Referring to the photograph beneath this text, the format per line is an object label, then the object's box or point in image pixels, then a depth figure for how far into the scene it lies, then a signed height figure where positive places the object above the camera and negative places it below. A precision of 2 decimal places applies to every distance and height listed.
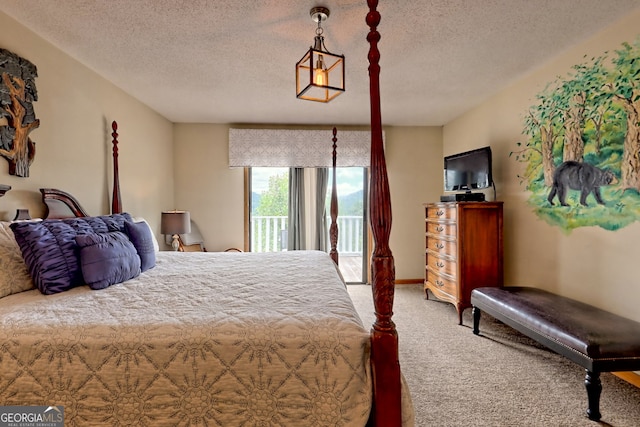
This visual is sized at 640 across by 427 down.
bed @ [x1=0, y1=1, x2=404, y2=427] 1.12 -0.54
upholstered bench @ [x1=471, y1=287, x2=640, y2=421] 1.73 -0.73
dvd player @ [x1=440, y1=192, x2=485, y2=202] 3.40 +0.18
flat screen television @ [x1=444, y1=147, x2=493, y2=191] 3.41 +0.52
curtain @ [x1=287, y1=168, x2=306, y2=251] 5.18 +0.07
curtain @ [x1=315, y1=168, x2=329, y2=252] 5.28 +0.12
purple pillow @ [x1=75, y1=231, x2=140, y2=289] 1.71 -0.24
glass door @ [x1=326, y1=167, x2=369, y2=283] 5.08 -0.10
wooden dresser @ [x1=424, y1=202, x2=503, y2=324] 3.21 -0.36
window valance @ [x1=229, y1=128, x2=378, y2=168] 4.63 +1.01
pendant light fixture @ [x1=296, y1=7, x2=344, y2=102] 1.86 +0.94
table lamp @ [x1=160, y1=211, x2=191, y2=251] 3.75 -0.08
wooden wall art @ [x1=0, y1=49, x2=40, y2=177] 2.00 +0.72
